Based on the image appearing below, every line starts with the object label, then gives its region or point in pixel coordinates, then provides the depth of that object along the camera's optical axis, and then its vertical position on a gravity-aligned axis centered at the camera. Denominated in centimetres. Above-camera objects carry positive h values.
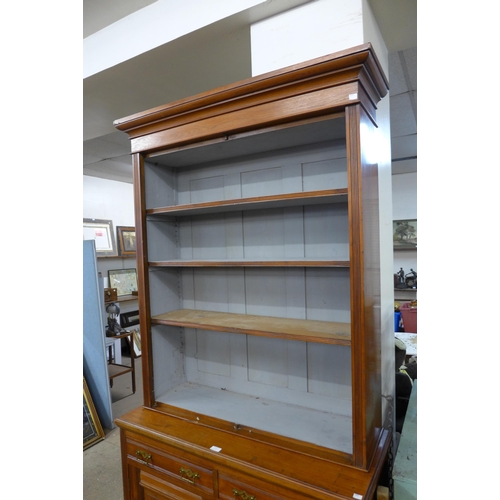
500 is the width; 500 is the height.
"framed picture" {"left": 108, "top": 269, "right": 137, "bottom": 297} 521 -47
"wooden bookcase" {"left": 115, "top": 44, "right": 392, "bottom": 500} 117 -21
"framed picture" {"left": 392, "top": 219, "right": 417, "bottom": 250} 578 +20
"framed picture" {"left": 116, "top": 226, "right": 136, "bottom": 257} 540 +17
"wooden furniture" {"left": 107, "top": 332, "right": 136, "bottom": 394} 382 -131
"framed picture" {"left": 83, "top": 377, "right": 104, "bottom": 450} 291 -154
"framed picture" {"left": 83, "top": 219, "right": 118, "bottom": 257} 491 +26
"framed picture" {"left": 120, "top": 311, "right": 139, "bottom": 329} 518 -108
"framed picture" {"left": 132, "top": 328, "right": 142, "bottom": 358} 498 -141
